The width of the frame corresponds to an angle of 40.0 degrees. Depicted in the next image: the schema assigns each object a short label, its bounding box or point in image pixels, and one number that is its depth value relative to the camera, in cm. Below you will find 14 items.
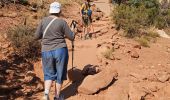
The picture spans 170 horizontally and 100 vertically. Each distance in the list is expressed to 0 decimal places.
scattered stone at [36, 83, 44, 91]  474
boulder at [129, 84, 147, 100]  438
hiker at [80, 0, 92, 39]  816
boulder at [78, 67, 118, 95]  449
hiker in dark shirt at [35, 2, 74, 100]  400
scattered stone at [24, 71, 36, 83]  493
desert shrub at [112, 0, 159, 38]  803
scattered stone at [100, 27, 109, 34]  853
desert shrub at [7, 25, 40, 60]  581
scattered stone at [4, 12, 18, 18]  793
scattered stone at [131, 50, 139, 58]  624
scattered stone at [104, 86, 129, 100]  440
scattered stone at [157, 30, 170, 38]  920
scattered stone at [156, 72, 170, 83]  490
